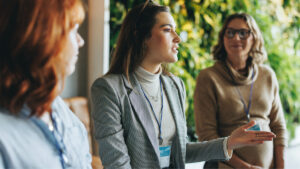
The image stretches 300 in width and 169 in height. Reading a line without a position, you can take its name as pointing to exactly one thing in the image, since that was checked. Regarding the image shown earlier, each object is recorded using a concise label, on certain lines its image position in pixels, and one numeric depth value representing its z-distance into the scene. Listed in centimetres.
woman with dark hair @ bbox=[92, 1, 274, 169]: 126
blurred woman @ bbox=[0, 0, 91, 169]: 76
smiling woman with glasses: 178
